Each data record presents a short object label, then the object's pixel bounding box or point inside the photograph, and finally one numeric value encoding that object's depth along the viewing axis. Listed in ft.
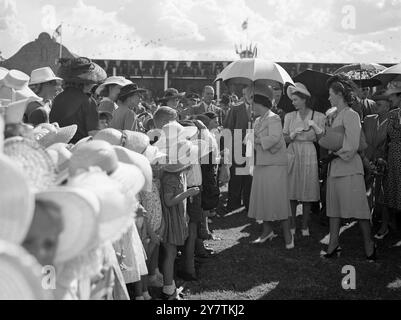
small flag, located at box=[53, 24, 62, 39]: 60.54
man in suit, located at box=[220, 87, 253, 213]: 24.64
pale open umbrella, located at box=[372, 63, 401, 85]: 19.88
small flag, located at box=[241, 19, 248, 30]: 65.86
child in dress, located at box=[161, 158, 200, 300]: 12.18
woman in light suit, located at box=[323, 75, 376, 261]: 15.78
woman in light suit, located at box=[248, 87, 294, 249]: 18.01
